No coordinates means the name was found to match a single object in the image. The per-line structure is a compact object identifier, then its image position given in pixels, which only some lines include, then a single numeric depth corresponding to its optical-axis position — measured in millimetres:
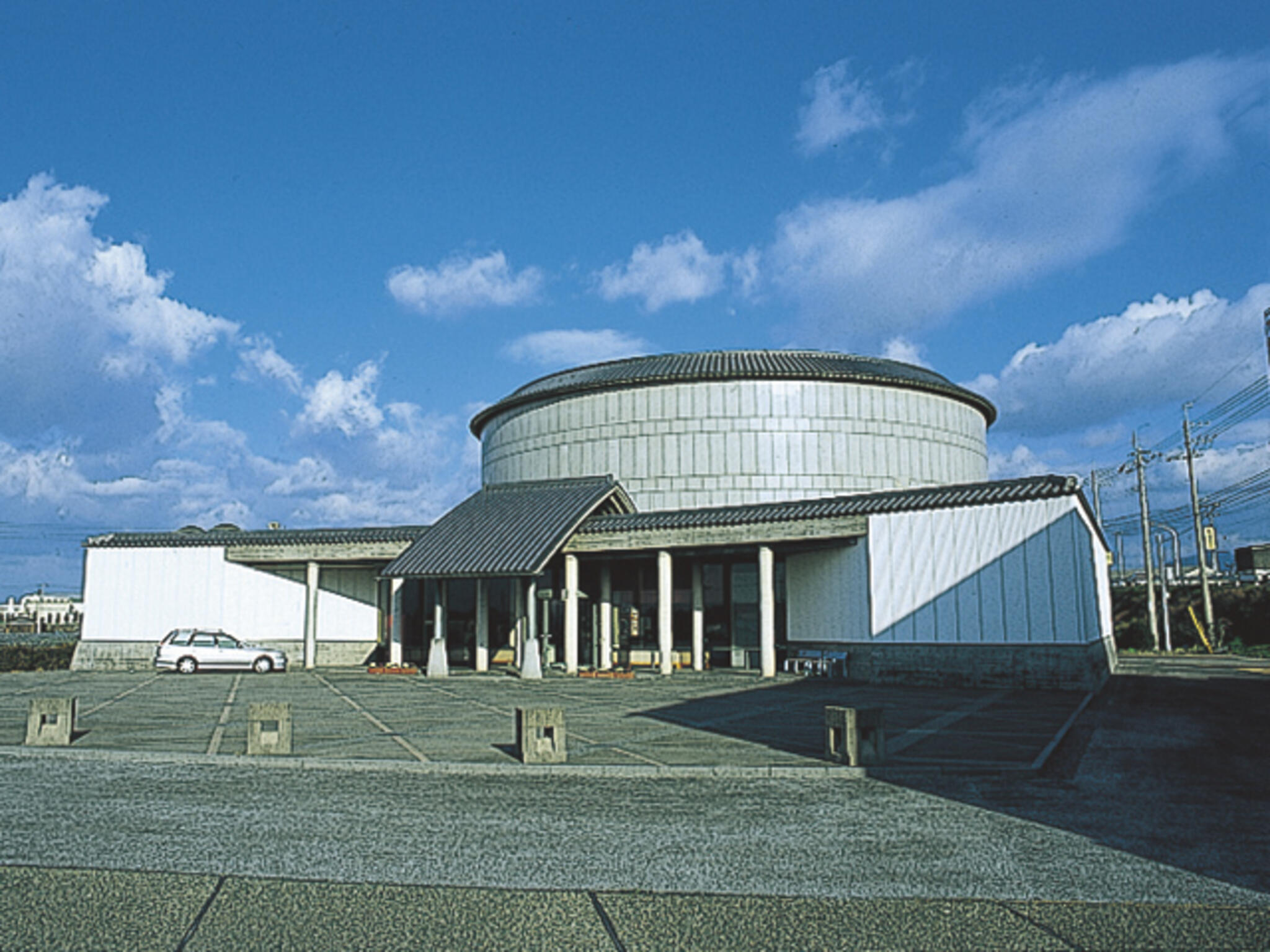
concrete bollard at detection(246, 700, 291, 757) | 13609
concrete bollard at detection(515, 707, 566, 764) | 12945
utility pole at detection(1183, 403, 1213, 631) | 52497
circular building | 41312
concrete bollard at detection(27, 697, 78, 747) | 14328
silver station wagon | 33281
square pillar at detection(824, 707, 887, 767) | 12766
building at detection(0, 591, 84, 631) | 119406
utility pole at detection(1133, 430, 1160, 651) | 56969
